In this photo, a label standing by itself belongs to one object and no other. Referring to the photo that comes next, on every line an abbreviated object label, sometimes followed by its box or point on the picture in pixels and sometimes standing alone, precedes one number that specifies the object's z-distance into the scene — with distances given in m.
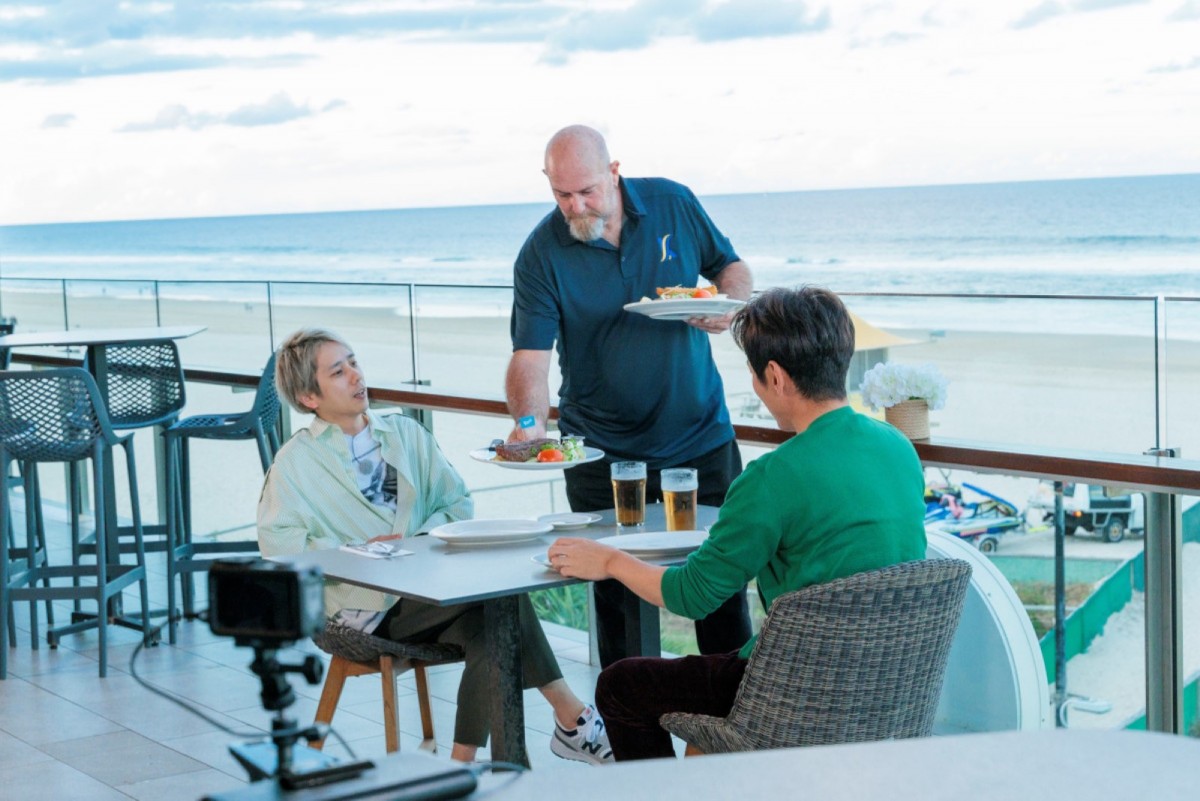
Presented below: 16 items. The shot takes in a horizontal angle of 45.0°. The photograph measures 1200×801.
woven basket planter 3.71
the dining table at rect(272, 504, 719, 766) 2.56
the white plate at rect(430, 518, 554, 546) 2.97
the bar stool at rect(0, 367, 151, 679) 4.59
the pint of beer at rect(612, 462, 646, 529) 3.06
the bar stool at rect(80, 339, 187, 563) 5.25
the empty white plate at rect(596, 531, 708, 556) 2.76
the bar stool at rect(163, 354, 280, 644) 5.05
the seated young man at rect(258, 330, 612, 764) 3.27
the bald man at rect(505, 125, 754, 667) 3.52
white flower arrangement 3.71
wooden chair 3.27
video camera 1.09
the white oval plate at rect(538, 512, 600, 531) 3.11
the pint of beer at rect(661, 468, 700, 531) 2.97
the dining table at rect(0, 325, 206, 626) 5.10
